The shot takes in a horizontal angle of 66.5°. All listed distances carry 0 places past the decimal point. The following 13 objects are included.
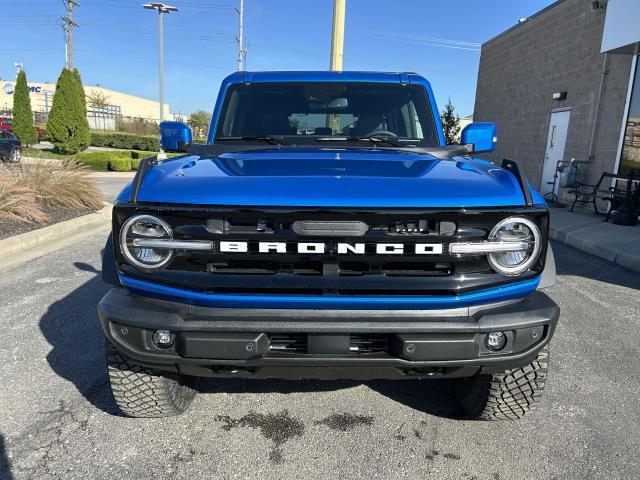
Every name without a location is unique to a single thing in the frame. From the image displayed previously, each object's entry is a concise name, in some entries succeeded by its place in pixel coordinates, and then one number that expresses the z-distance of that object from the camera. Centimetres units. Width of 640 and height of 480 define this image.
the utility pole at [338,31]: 912
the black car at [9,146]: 1883
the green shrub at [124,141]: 3578
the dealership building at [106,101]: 7119
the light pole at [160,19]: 2587
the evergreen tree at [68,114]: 2347
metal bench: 919
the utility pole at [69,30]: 4062
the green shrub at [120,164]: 1880
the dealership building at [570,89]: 1016
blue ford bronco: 199
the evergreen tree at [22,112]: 2564
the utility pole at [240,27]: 4403
